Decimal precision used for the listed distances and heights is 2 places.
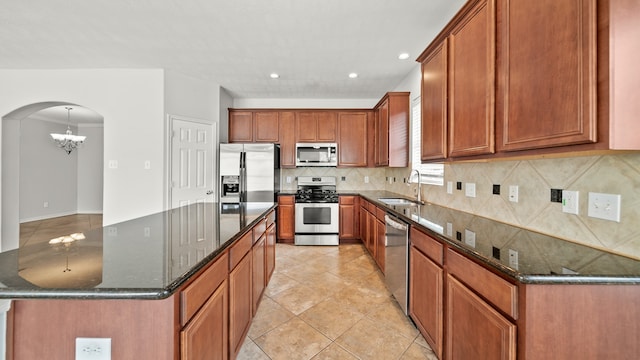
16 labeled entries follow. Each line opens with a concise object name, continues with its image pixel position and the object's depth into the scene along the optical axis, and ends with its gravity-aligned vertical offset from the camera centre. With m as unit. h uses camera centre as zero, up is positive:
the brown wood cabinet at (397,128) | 3.68 +0.74
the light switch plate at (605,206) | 1.15 -0.12
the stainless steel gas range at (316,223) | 4.33 -0.73
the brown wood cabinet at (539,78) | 0.91 +0.47
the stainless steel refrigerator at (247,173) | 4.17 +0.10
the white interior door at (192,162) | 3.85 +0.27
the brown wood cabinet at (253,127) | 4.70 +0.95
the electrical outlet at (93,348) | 0.84 -0.56
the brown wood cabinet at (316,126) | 4.72 +0.98
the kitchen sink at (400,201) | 3.04 -0.27
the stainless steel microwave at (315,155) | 4.62 +0.44
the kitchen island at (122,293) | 0.80 -0.40
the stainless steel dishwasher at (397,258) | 2.08 -0.69
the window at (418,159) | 2.91 +0.28
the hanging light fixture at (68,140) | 5.82 +0.92
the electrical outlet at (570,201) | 1.33 -0.11
